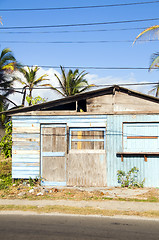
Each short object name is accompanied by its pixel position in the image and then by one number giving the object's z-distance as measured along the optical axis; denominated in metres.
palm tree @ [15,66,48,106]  30.28
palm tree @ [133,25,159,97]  14.07
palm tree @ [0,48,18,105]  25.28
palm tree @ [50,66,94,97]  27.61
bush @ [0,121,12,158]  14.49
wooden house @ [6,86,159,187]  12.69
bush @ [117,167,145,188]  12.59
